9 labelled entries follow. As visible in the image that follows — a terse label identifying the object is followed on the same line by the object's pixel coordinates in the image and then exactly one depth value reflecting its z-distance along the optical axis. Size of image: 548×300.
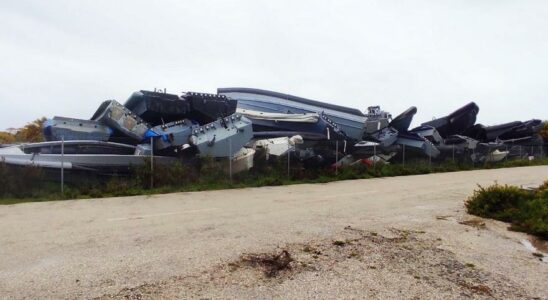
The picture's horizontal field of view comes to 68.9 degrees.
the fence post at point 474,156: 27.08
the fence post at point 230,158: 15.23
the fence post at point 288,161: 16.95
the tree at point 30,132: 28.08
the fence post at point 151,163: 13.39
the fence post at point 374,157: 20.52
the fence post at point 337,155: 18.80
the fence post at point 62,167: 11.92
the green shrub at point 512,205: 7.76
